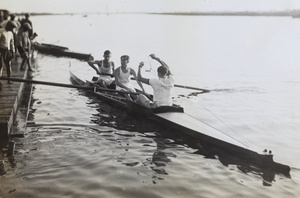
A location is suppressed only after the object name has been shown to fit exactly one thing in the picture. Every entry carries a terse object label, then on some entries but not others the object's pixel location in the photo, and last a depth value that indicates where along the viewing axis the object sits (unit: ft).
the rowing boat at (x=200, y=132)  21.67
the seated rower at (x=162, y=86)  28.68
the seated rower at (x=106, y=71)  39.40
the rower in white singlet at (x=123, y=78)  35.50
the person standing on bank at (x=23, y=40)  45.39
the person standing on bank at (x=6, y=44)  32.37
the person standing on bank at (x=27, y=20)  52.79
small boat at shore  89.84
